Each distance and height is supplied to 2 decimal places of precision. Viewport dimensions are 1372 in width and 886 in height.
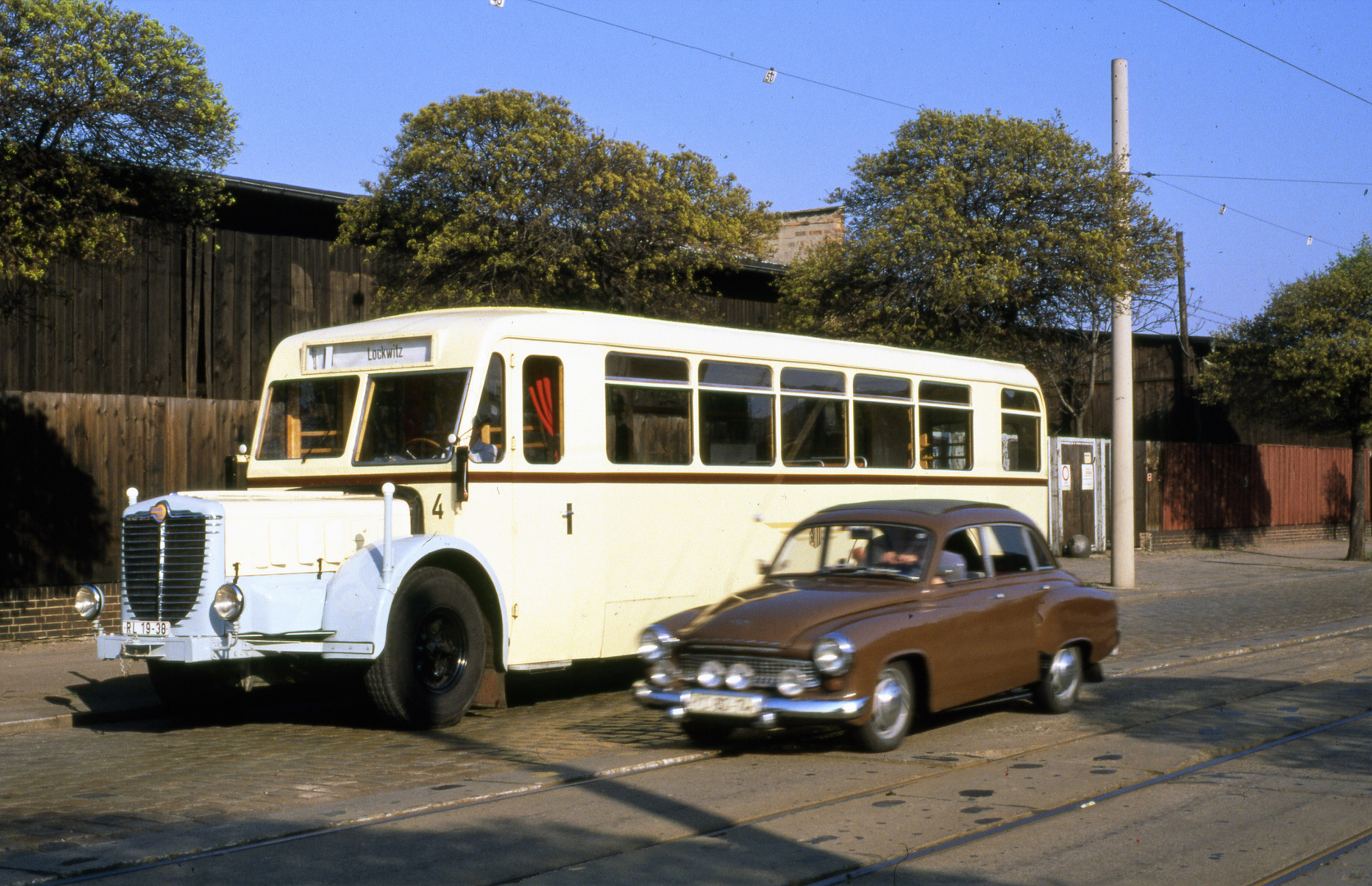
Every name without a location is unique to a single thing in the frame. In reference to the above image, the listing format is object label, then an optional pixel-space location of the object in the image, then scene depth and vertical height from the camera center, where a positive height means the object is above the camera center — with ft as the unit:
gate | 90.07 -0.76
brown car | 26.40 -3.05
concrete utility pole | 68.85 +5.10
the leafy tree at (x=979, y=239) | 67.56 +11.88
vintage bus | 30.94 -0.45
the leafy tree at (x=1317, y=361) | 98.37 +8.40
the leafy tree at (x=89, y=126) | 38.88 +10.89
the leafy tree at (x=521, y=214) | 58.29 +11.77
